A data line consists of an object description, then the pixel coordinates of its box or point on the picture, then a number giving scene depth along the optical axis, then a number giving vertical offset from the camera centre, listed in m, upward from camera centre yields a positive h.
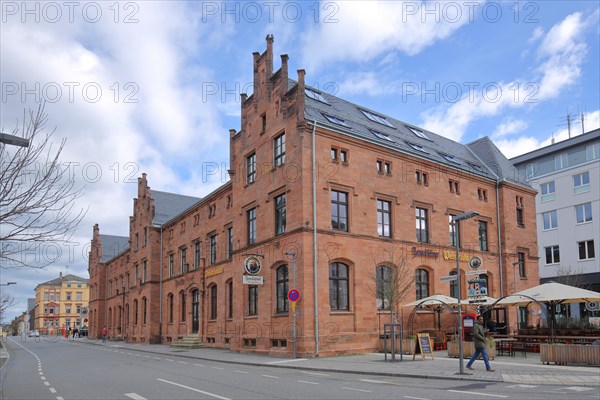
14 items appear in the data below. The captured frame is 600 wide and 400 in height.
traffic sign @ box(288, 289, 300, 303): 23.98 -0.32
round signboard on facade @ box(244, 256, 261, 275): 27.25 +1.14
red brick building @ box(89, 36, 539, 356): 26.09 +3.60
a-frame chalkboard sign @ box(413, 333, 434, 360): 21.84 -2.34
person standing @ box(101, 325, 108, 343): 55.81 -4.49
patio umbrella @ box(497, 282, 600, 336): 22.05 -0.42
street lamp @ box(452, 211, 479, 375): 16.51 -1.33
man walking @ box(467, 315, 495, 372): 17.16 -1.82
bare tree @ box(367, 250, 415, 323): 26.32 +0.28
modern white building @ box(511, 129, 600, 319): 49.84 +7.28
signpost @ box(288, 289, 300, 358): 24.00 -0.49
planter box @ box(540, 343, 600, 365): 17.44 -2.22
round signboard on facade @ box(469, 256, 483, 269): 31.09 +1.35
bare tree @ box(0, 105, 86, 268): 10.17 +1.81
